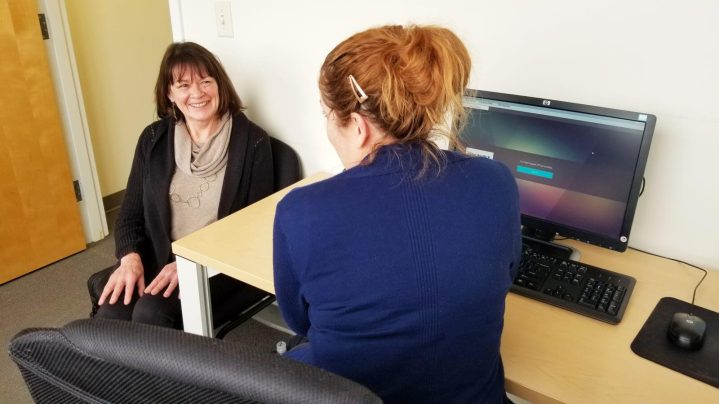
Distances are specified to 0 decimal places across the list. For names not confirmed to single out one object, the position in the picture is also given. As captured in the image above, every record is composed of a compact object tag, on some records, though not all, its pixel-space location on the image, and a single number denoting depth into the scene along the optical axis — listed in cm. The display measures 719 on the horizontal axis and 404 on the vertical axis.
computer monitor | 117
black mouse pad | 94
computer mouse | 98
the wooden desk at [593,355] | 90
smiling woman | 168
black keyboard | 110
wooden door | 223
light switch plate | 185
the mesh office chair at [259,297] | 163
